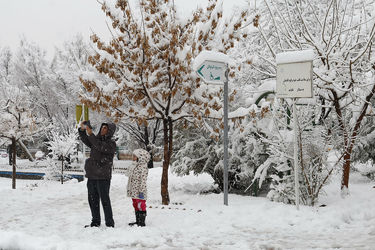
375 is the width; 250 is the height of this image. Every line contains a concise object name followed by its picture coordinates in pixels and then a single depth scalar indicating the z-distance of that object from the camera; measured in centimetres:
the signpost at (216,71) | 688
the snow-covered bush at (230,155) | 909
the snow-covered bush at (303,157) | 701
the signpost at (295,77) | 627
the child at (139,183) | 590
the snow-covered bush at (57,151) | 1496
